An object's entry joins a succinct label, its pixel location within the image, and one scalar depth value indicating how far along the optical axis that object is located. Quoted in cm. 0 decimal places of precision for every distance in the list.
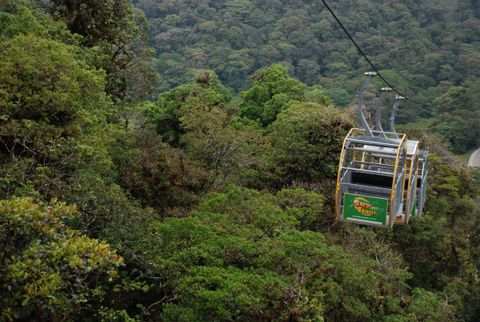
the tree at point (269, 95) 2194
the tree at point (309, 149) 1658
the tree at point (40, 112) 874
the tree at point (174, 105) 2078
